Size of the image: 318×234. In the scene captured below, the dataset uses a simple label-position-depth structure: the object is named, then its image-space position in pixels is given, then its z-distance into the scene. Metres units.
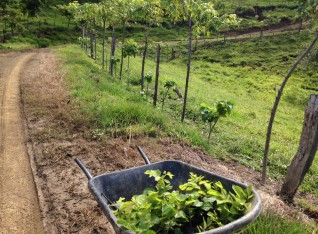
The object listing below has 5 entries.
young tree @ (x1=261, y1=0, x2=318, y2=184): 5.23
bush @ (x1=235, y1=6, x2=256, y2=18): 68.43
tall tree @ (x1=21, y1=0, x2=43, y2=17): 51.66
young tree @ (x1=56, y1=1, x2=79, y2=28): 28.19
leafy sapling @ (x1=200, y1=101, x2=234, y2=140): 8.09
